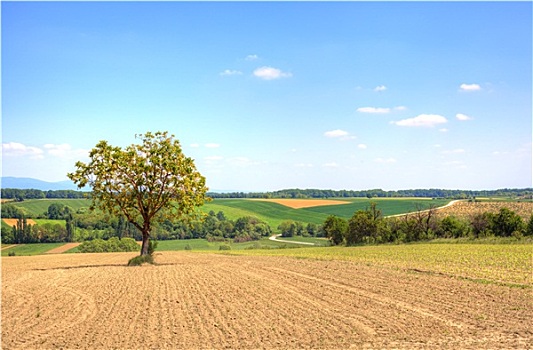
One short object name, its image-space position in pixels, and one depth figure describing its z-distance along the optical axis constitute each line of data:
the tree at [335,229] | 84.06
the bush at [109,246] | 87.19
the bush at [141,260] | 42.91
